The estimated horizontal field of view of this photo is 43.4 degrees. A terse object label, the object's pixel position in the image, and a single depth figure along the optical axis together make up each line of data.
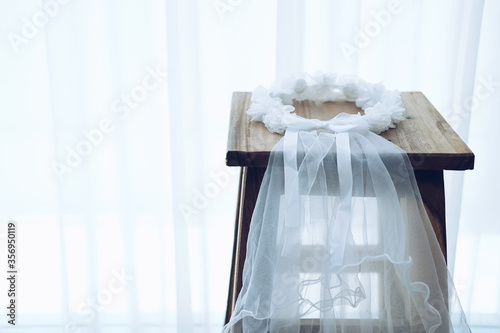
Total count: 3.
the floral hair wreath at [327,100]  1.03
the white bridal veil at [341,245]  0.93
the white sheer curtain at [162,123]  1.47
